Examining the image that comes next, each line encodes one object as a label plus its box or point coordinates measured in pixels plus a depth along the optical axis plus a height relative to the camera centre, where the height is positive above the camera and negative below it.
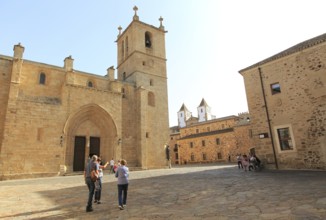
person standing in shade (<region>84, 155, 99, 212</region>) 5.79 -0.18
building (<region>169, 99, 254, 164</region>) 36.66 +3.18
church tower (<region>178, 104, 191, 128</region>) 83.20 +17.32
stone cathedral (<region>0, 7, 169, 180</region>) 16.33 +4.74
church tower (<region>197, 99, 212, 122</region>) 80.50 +17.85
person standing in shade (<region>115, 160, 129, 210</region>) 5.88 -0.48
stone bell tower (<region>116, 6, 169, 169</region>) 22.66 +7.93
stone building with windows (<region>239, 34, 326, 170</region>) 12.52 +2.99
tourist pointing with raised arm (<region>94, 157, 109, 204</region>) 6.45 -0.74
